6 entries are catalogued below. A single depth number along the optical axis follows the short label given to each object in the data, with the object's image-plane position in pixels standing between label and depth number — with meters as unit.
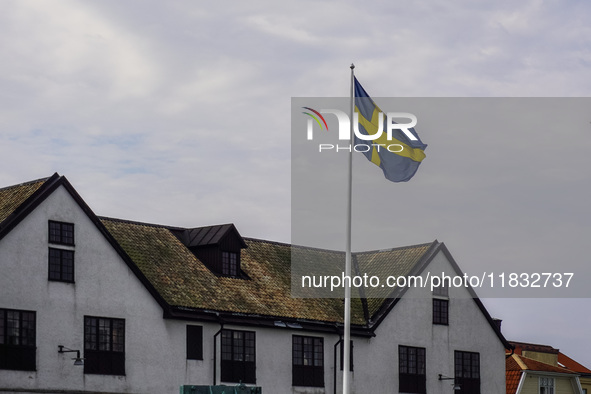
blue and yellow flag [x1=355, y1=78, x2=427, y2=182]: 39.78
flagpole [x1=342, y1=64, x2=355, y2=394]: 38.58
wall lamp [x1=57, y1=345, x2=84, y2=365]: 43.59
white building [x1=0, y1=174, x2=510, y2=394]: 43.62
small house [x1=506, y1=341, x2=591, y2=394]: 69.81
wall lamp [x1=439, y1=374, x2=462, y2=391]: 57.50
